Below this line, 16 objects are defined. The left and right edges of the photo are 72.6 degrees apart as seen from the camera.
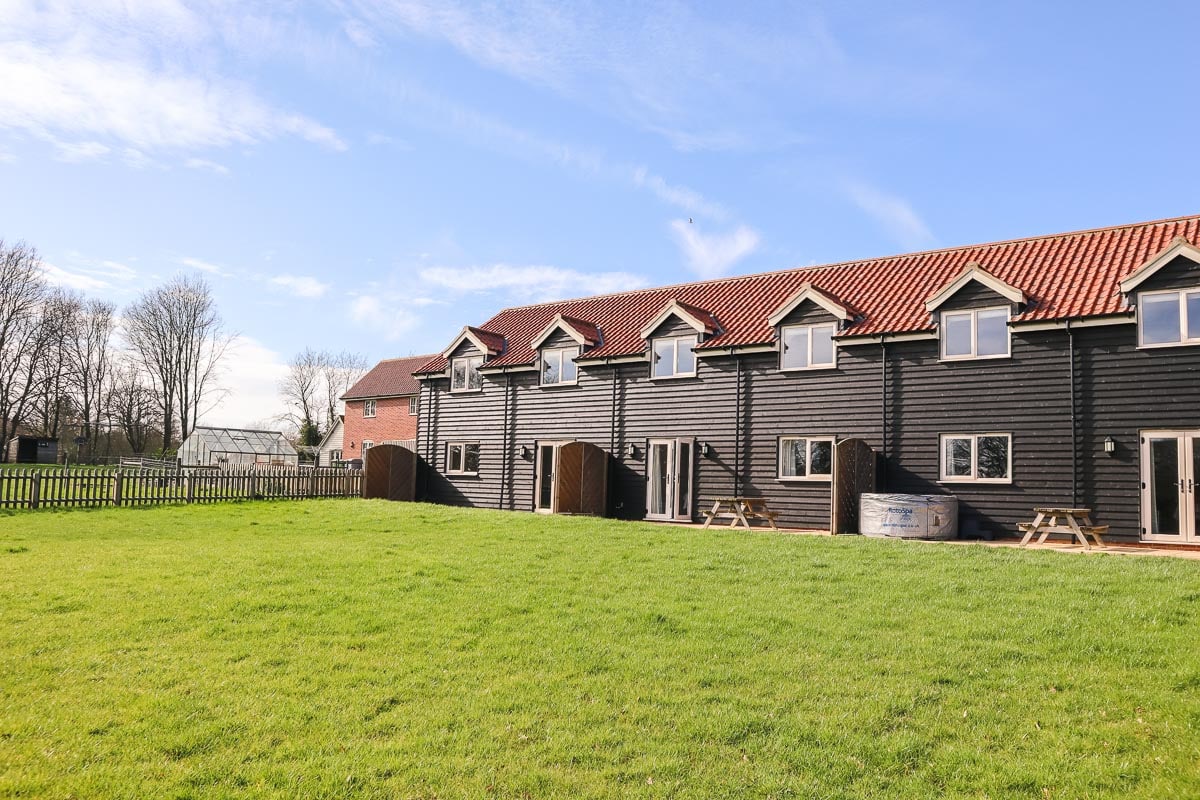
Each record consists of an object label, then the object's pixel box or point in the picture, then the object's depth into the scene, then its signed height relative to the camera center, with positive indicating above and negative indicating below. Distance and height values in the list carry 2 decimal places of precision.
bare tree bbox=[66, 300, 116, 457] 65.88 +7.07
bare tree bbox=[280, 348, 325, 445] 84.62 +7.32
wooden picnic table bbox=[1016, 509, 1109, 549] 15.97 -1.06
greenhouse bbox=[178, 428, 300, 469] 57.53 +0.71
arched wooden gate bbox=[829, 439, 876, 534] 19.16 -0.28
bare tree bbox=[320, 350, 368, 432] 85.19 +7.84
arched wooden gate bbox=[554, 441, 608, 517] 24.22 -0.44
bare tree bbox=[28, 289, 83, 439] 61.69 +7.39
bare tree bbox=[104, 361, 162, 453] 68.31 +4.17
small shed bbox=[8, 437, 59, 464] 64.88 +0.35
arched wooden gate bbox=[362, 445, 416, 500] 29.36 -0.44
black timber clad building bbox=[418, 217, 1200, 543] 17.27 +2.05
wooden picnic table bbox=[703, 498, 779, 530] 20.64 -1.10
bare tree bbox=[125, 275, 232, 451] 64.75 +9.14
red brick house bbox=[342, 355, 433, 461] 53.84 +3.68
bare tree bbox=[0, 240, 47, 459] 58.56 +8.96
